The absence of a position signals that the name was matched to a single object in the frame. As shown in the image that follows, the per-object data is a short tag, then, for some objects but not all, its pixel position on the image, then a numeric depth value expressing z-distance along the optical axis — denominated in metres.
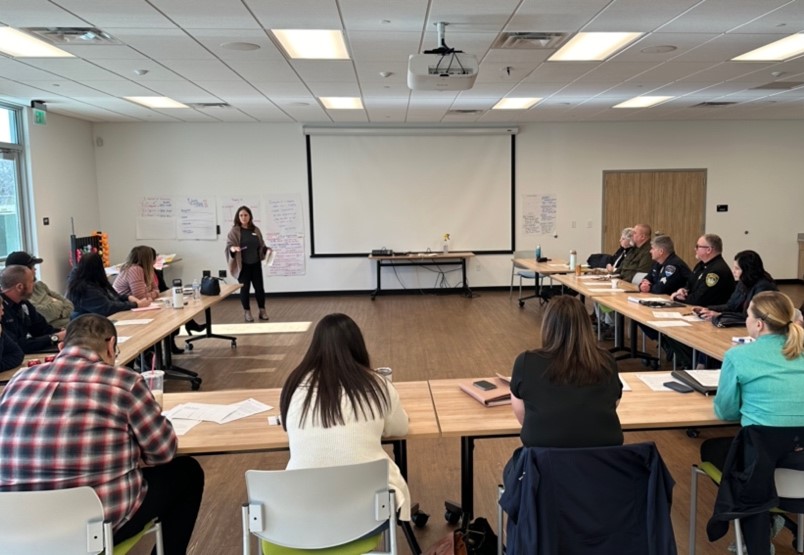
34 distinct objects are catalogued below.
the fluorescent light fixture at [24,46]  4.39
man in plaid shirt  1.82
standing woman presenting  7.57
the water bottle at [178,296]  5.12
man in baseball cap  4.59
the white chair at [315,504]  1.75
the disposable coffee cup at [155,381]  2.52
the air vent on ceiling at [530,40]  4.48
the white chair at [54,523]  1.68
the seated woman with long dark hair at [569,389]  1.99
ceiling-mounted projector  4.24
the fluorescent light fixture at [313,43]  4.43
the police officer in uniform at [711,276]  4.75
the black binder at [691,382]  2.67
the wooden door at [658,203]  9.97
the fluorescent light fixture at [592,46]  4.63
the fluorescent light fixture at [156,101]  7.06
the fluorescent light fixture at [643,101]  7.58
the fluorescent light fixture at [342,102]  7.23
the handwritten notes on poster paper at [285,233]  9.64
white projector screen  9.70
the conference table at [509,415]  2.34
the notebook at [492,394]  2.57
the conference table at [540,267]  7.53
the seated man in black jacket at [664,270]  5.38
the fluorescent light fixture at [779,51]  4.83
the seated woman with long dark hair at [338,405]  1.95
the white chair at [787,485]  2.13
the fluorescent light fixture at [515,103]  7.51
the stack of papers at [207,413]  2.48
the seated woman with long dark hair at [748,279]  4.05
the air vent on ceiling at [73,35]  4.23
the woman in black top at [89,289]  4.61
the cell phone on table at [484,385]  2.71
